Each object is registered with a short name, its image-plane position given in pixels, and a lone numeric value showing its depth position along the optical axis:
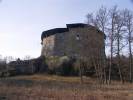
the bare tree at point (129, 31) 18.65
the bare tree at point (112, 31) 17.60
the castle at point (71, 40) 18.22
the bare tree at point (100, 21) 17.63
